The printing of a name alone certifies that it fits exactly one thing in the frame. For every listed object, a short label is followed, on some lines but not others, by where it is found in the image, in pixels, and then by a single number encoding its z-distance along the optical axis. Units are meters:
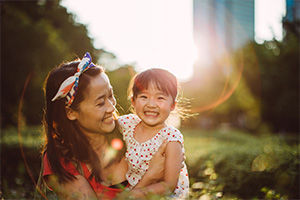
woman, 2.66
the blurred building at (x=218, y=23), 82.75
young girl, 2.74
